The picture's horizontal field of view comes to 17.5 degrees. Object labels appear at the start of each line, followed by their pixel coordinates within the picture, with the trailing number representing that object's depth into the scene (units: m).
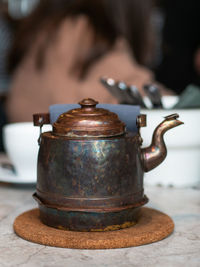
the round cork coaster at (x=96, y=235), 0.73
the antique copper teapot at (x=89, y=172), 0.75
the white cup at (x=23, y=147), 1.00
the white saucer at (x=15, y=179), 1.03
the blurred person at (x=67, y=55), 2.14
